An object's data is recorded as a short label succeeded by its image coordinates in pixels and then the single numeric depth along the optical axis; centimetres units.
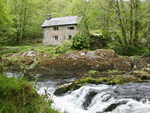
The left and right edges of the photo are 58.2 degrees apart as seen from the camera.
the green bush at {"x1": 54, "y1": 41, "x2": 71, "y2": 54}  2282
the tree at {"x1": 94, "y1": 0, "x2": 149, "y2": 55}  1874
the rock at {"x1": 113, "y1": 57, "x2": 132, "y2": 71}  1623
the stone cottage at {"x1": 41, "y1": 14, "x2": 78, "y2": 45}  3100
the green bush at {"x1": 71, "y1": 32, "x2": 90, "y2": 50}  2359
